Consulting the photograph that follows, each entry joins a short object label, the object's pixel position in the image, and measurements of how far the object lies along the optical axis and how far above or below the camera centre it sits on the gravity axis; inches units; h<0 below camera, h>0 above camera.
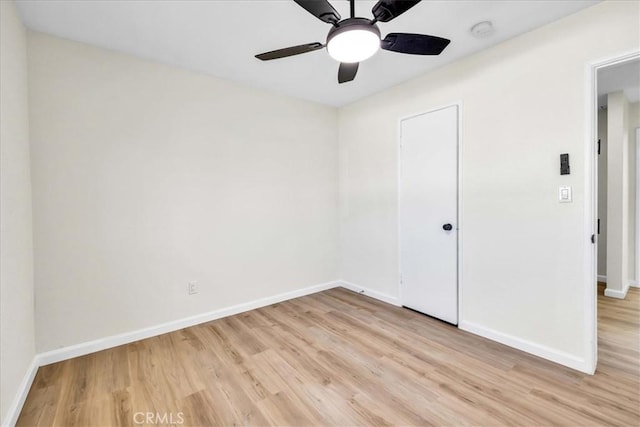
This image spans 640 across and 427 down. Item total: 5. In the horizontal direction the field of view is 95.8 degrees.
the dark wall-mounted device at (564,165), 82.4 +11.4
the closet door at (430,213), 110.5 -2.6
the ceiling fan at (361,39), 57.1 +38.3
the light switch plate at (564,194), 82.4 +3.0
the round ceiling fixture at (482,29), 84.0 +52.7
